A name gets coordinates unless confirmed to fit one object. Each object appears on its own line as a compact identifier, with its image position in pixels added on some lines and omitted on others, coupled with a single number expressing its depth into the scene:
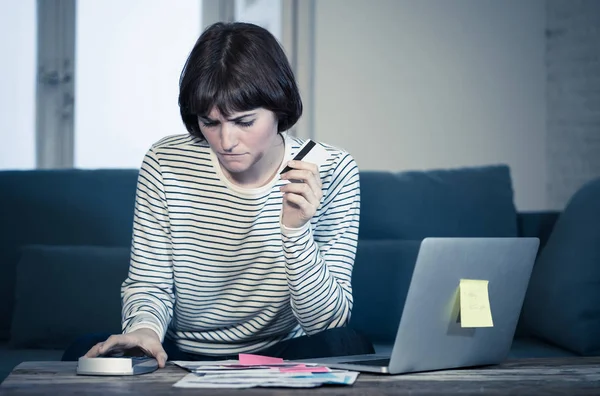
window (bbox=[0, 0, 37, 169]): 6.79
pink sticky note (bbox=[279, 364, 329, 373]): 2.66
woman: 3.03
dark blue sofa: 3.80
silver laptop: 2.66
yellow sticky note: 2.72
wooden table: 2.55
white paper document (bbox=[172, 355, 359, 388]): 2.57
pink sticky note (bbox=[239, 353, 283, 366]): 2.78
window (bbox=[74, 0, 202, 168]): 6.92
